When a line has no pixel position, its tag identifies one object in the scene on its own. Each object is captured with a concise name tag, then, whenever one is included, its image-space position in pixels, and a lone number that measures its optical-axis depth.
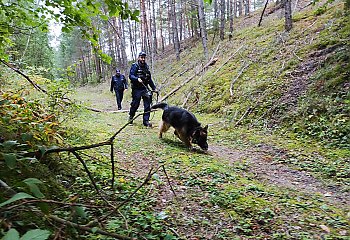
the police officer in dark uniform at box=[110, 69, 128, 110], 15.75
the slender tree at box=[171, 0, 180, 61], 27.41
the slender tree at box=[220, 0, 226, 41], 21.07
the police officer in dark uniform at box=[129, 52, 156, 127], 9.96
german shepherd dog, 7.08
